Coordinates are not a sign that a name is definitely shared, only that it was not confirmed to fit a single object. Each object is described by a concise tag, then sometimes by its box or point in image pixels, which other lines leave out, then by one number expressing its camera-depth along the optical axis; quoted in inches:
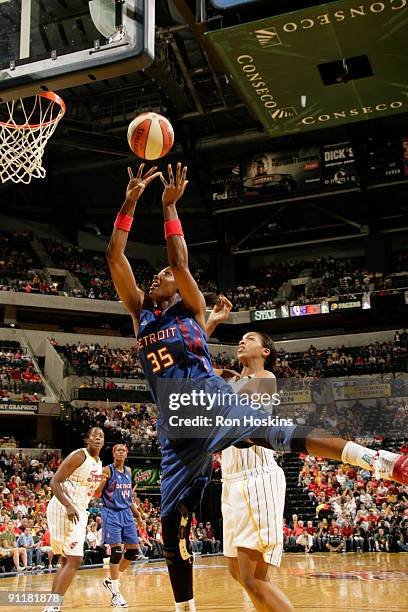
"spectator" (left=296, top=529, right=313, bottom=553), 676.1
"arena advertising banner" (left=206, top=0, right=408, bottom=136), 495.8
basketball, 198.8
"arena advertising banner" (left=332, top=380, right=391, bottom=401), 952.3
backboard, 214.4
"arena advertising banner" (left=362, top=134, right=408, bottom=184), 1010.7
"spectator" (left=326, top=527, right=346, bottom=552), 669.3
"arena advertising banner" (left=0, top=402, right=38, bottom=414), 900.0
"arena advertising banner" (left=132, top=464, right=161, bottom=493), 811.4
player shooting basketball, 138.7
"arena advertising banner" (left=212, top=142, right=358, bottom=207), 1043.3
